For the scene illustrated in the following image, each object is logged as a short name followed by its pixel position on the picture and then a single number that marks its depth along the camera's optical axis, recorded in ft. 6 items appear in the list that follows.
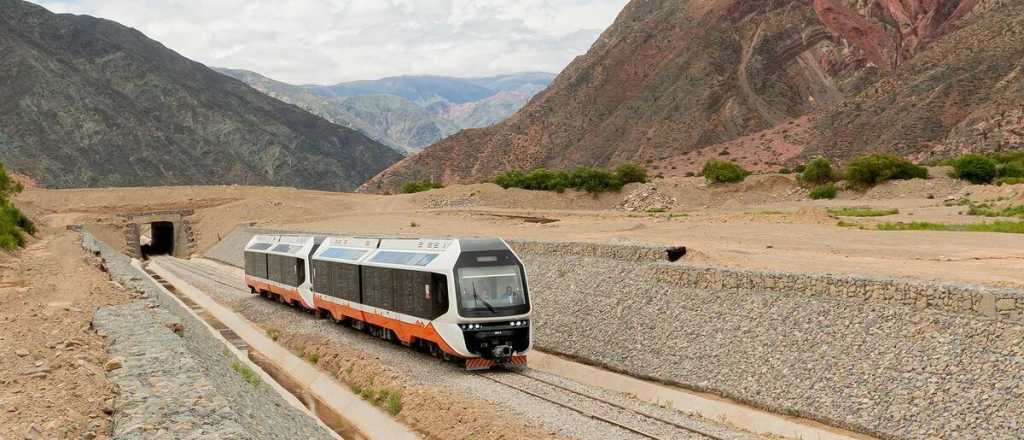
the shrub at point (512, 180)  281.74
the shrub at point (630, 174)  264.52
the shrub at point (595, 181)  263.08
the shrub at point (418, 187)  318.45
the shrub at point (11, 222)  157.52
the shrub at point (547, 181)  272.51
